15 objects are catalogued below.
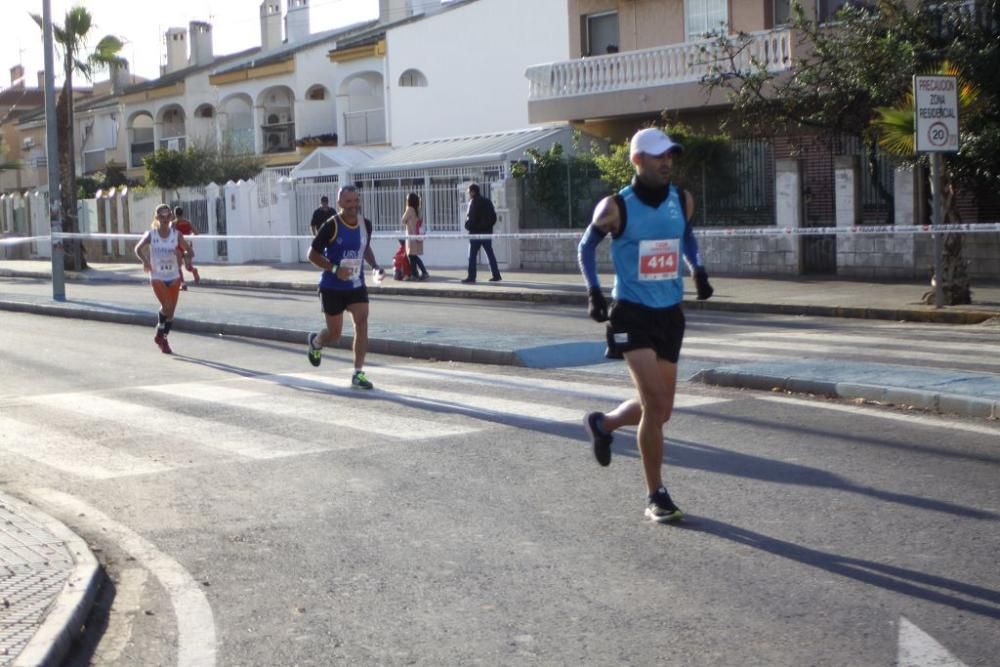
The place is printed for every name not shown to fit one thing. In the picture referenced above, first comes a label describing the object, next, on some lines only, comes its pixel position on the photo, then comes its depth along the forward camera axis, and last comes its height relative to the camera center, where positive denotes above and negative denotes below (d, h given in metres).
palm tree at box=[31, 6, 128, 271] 38.47 +5.49
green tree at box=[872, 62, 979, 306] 17.39 +1.05
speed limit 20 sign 16.56 +1.39
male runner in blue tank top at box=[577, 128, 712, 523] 7.00 -0.24
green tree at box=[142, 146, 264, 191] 44.25 +2.90
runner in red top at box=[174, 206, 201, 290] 29.21 +0.68
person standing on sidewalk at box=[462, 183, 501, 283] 26.12 +0.44
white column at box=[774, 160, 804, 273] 24.39 +0.67
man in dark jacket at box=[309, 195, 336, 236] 22.66 +0.59
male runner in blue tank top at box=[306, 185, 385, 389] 12.37 -0.12
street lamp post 25.27 +1.93
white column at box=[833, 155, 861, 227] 23.42 +0.75
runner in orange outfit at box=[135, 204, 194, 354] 16.55 -0.07
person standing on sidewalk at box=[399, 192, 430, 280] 27.47 +0.29
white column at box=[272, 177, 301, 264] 38.00 +0.90
